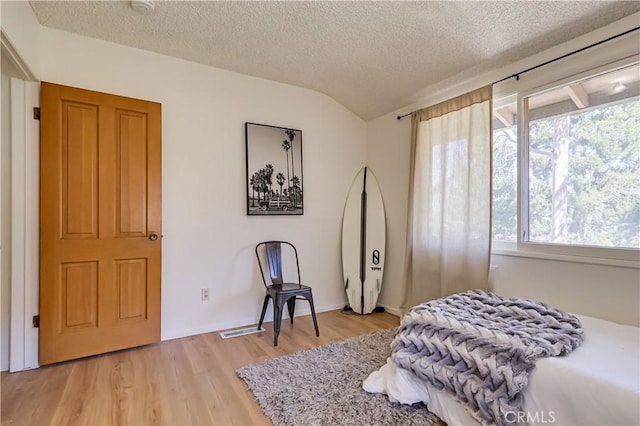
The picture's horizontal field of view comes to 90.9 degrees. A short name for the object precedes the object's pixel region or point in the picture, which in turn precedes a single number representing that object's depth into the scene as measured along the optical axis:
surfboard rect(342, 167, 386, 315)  3.48
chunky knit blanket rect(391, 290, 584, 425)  1.35
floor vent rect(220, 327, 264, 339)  2.79
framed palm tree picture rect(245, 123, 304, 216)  3.08
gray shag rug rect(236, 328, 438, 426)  1.62
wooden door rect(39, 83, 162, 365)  2.19
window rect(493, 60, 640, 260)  1.96
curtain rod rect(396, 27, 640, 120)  1.91
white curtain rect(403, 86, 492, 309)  2.56
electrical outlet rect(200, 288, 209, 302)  2.86
